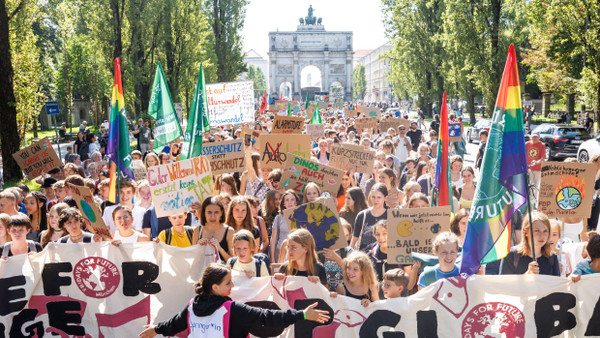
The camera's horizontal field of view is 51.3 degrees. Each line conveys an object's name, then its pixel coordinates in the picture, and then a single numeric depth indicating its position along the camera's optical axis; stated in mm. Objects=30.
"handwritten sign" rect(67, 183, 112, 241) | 6668
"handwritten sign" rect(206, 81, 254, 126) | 14000
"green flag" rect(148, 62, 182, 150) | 10102
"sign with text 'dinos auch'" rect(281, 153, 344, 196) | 8781
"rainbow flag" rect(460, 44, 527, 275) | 5215
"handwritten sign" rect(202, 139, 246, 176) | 9977
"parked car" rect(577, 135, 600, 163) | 19609
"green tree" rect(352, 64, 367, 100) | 165875
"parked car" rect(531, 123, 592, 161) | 24031
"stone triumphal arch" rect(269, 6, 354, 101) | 124500
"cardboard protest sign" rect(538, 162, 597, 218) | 7559
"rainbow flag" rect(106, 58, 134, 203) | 8053
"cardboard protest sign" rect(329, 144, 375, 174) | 10414
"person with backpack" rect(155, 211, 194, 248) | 6660
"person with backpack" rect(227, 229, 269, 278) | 5758
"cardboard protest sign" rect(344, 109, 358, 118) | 28625
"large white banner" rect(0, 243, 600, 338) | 5078
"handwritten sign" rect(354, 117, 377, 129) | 19078
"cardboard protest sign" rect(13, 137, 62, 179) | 11039
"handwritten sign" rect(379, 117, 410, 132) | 17903
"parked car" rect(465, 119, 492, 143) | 29244
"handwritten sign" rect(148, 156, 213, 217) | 7023
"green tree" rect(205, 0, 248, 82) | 43125
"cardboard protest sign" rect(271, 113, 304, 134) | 13711
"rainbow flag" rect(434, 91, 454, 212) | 7434
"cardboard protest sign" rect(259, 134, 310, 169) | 10781
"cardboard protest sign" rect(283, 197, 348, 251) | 6430
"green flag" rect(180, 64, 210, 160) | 10055
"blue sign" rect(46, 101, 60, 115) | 17281
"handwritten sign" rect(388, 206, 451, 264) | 6133
